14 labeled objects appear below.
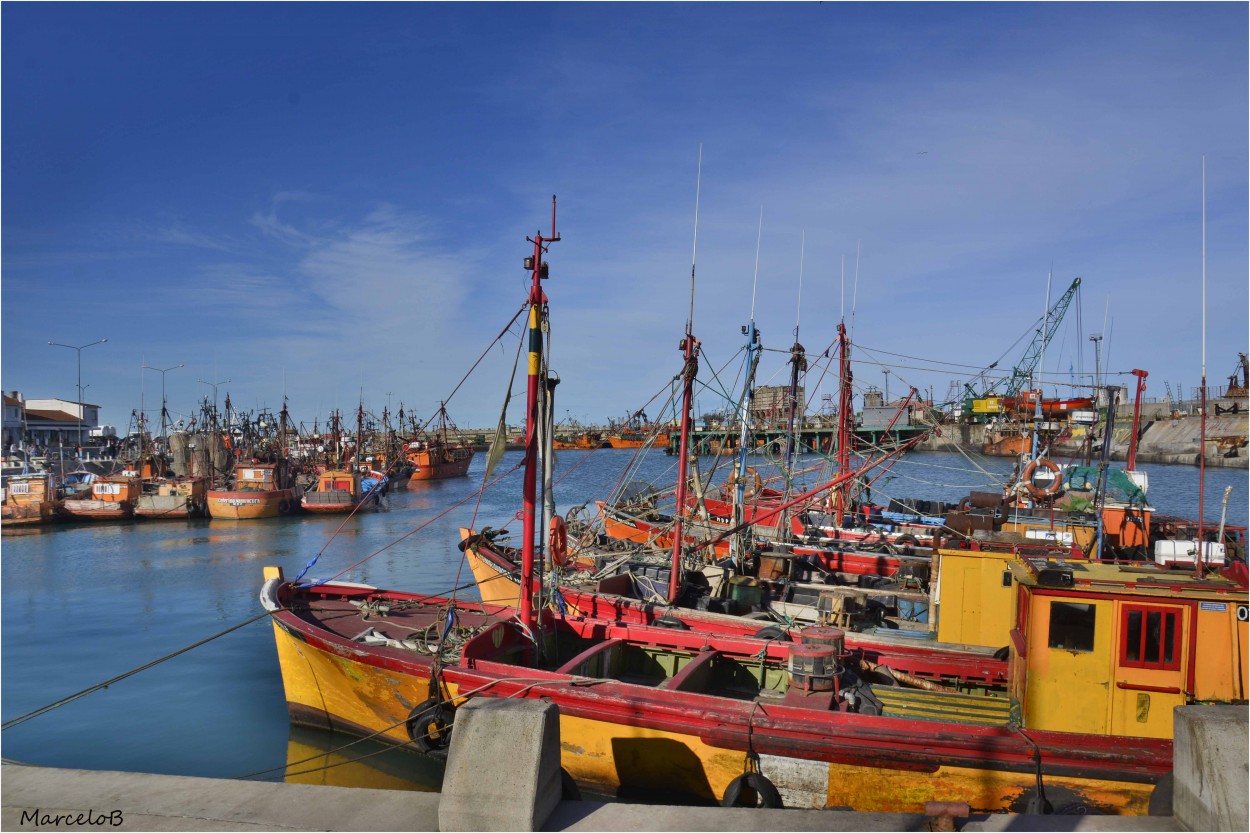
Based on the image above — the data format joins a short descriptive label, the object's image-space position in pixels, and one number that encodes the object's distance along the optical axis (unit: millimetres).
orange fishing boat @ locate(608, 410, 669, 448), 129125
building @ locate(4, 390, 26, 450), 94625
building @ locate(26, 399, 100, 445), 106562
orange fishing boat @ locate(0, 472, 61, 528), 45562
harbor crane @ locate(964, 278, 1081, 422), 77000
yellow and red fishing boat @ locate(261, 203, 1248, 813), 8664
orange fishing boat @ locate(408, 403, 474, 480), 84500
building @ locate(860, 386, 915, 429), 92500
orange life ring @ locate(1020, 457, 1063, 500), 20803
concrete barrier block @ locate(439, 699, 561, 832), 5766
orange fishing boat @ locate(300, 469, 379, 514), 51625
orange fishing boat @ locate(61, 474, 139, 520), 48000
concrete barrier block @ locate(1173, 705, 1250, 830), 5078
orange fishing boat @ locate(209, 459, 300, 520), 48281
